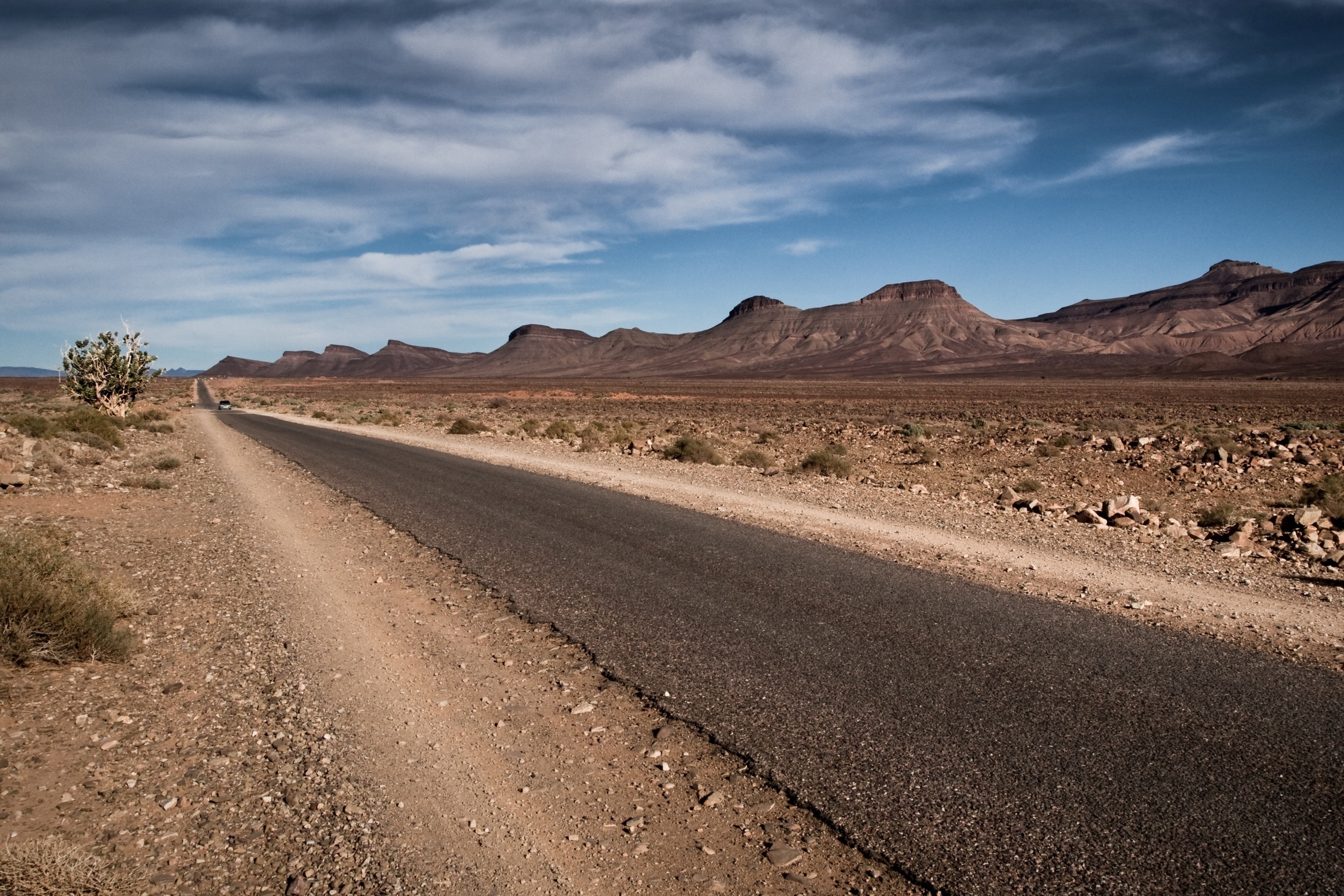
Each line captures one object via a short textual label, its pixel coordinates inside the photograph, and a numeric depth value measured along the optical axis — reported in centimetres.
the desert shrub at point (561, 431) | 2911
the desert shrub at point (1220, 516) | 1163
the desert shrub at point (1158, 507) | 1321
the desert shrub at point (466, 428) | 3180
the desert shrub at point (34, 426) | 2181
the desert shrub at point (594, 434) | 2677
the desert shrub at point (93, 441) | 2119
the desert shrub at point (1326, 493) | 1273
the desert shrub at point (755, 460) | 2002
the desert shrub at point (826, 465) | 1775
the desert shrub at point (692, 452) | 2072
